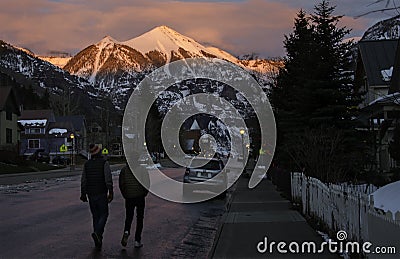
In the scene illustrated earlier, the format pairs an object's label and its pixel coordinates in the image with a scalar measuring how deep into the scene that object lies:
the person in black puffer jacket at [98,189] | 10.84
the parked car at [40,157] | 75.12
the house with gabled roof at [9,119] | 63.22
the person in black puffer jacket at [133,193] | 11.07
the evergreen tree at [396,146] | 22.88
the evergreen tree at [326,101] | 17.70
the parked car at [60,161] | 79.22
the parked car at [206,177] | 24.00
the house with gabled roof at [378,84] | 25.44
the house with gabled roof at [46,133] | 100.19
